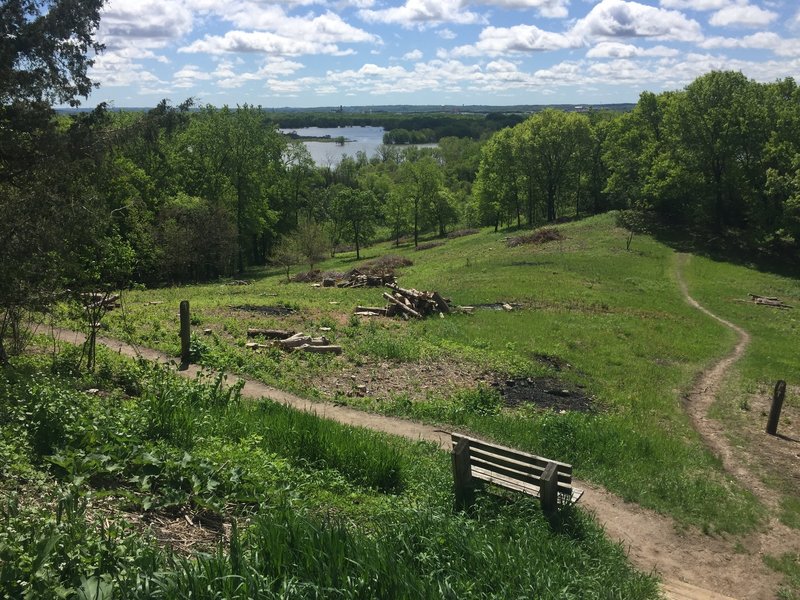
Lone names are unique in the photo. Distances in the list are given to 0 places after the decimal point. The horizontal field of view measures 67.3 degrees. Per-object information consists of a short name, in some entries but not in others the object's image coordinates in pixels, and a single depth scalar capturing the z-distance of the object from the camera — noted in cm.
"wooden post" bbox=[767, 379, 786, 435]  1458
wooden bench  808
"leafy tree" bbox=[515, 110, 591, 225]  5912
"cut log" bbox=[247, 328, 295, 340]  1820
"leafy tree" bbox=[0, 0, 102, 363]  1041
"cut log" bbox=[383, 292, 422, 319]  2312
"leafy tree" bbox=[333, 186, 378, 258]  6194
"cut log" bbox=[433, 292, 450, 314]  2417
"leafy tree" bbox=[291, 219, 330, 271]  4584
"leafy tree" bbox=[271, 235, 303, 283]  4569
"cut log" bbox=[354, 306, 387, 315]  2381
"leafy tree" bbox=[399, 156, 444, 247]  6719
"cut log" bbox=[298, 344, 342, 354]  1706
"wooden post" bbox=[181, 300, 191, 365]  1501
